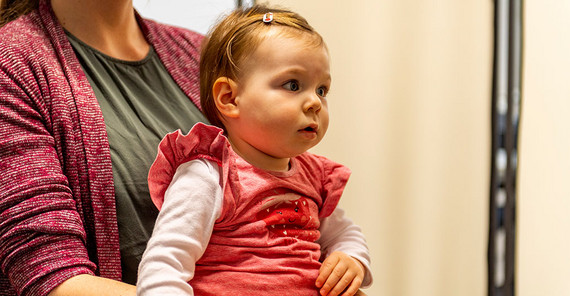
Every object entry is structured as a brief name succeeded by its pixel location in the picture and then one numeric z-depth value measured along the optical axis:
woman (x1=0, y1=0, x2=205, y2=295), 1.15
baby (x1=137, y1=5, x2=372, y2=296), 1.12
